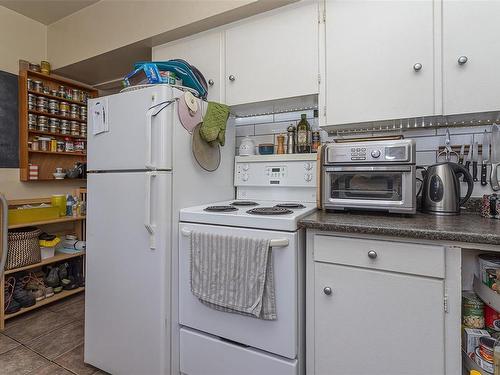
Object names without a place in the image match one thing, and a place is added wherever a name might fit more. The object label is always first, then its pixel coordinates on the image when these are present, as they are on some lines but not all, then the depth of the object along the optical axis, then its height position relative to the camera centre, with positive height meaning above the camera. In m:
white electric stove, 1.24 -0.64
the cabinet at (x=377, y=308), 1.05 -0.51
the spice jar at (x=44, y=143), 2.56 +0.40
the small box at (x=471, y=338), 1.08 -0.60
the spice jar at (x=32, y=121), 2.46 +0.58
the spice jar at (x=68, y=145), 2.78 +0.41
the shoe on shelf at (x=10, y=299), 2.13 -0.90
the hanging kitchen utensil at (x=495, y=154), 1.39 +0.16
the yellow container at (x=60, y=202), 2.61 -0.16
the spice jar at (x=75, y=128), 2.83 +0.60
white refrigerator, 1.43 -0.21
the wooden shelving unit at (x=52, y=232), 2.12 -0.53
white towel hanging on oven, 1.25 -0.42
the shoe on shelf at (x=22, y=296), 2.22 -0.90
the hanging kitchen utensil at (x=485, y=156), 1.49 +0.16
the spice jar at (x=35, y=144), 2.50 +0.37
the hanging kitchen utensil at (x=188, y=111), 1.52 +0.43
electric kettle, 1.37 -0.01
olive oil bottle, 1.88 +0.33
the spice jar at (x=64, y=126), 2.73 +0.59
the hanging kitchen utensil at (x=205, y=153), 1.64 +0.21
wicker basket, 2.15 -0.51
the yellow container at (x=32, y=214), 2.20 -0.25
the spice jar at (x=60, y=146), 2.70 +0.39
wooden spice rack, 2.44 +0.48
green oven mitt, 1.66 +0.38
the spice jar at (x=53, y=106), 2.64 +0.77
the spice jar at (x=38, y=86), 2.51 +0.92
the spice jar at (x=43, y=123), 2.55 +0.58
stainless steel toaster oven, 1.33 +0.05
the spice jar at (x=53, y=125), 2.63 +0.58
